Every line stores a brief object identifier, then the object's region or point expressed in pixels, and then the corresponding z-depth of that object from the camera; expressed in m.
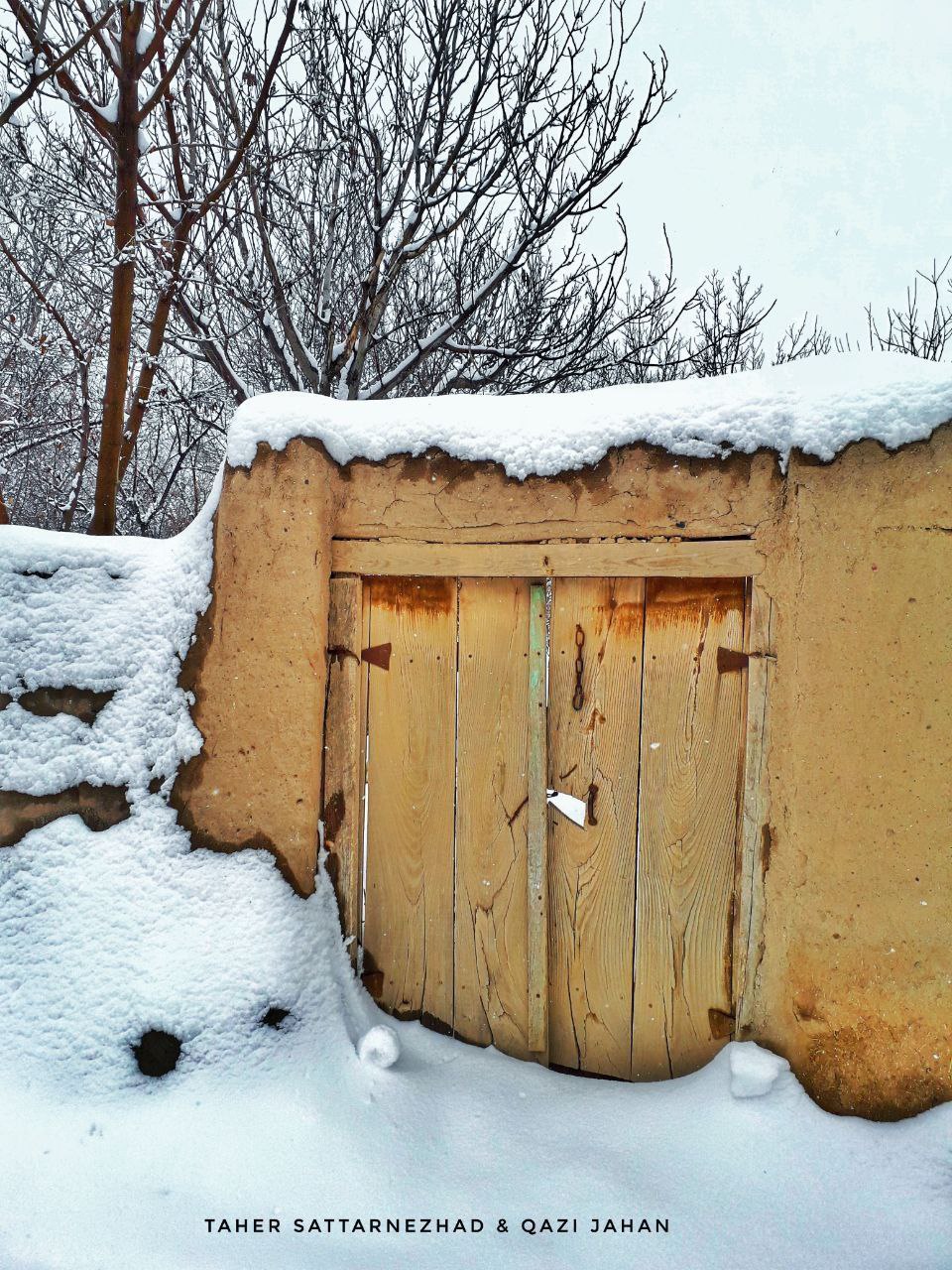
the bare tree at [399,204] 4.41
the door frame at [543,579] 1.89
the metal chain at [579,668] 2.06
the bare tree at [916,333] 10.11
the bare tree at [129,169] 2.93
